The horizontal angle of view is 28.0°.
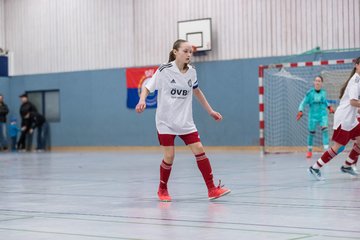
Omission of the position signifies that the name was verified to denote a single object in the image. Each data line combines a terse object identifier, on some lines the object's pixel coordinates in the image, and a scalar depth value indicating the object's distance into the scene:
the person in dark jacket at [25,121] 30.05
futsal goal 23.30
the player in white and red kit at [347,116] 10.85
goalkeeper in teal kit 19.11
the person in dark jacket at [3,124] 29.94
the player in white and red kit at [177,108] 8.91
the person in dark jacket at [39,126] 30.19
